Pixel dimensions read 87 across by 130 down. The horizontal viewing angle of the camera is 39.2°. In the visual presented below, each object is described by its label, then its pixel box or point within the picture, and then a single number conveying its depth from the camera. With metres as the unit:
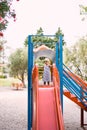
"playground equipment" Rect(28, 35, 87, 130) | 3.11
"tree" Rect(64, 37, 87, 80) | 10.87
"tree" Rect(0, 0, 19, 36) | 3.11
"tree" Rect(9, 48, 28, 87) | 13.97
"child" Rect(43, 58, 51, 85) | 4.58
